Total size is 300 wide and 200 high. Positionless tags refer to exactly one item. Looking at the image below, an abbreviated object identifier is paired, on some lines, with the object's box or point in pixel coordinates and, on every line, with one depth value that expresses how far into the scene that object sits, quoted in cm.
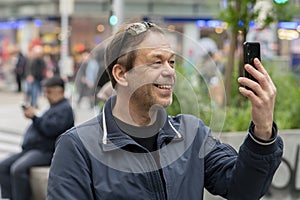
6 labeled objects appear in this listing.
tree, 1000
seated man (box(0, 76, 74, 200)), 700
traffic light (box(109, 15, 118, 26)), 1288
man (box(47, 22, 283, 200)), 241
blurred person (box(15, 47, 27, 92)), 2566
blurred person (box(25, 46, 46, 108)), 2109
